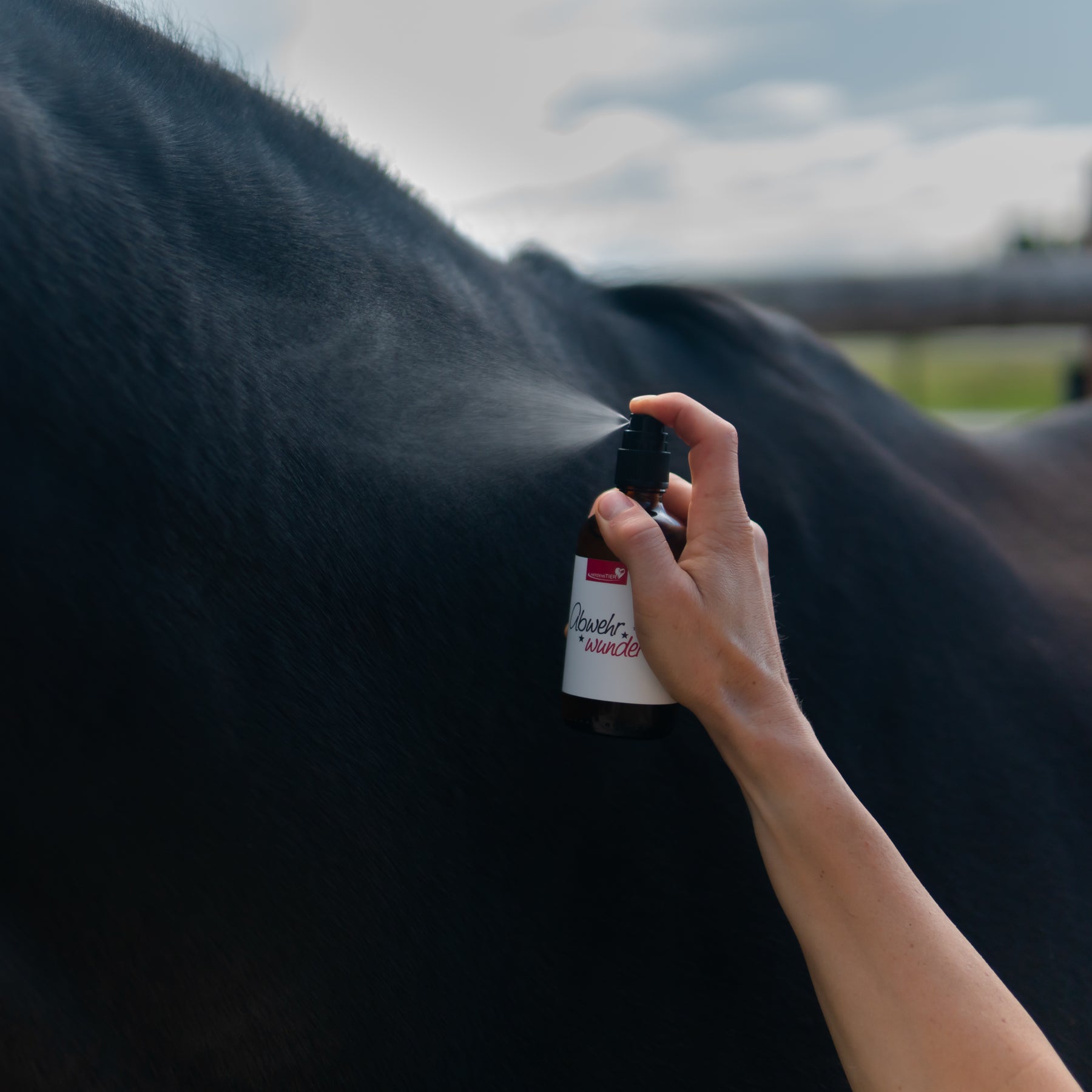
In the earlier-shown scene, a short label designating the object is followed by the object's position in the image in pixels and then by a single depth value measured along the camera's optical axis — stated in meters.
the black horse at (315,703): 0.62
